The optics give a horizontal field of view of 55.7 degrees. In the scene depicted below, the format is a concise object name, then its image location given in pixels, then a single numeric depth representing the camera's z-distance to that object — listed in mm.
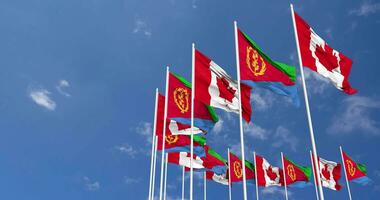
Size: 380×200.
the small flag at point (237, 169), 30288
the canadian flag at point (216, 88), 16562
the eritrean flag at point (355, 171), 35125
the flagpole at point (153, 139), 23264
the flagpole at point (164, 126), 19352
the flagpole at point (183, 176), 31503
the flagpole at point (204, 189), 37281
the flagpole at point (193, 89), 15508
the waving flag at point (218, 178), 37125
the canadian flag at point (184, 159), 28016
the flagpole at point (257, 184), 30811
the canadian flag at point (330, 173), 34125
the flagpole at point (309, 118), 11594
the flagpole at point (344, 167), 34625
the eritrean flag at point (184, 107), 18578
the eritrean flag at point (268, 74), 15281
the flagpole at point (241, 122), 13030
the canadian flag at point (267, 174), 31812
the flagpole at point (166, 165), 27281
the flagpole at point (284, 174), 32722
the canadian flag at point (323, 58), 15234
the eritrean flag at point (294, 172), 33688
